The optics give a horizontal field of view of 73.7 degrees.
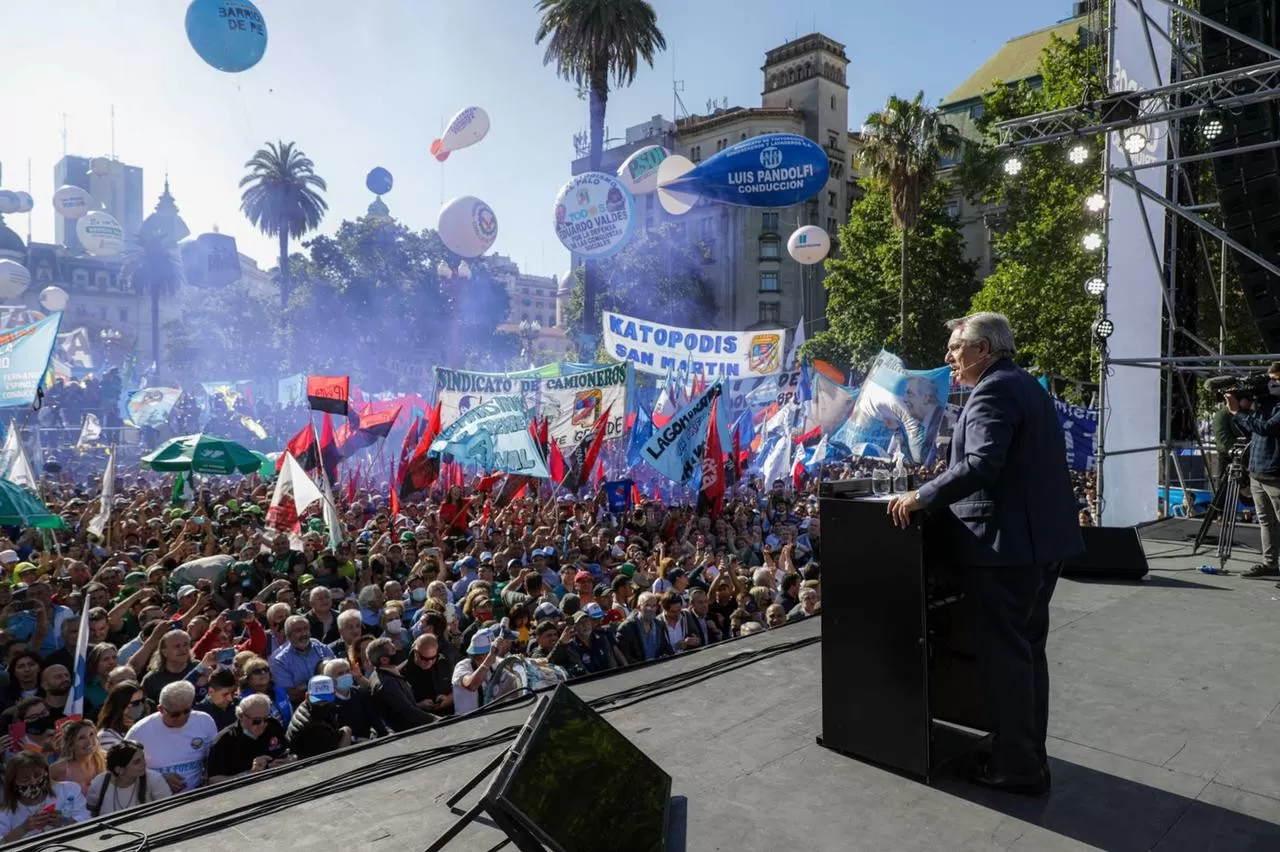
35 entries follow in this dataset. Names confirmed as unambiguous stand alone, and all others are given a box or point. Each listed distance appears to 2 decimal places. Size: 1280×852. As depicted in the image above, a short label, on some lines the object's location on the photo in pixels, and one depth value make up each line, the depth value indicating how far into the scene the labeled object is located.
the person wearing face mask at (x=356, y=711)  5.89
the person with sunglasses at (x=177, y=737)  5.15
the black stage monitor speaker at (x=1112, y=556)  6.55
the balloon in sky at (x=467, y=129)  30.59
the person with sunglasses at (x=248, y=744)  5.30
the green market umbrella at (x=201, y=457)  14.84
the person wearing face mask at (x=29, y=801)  4.07
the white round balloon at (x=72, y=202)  50.88
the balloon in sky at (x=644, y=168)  29.23
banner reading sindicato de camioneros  15.50
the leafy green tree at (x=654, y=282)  54.69
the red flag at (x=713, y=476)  14.01
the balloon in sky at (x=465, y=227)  29.08
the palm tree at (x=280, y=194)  53.69
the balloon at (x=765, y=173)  16.92
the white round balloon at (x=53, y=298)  49.50
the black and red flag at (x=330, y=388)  14.26
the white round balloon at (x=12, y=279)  40.84
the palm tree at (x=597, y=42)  31.72
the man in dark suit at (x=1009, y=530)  2.94
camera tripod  7.24
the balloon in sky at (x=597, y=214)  22.56
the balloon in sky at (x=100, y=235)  44.72
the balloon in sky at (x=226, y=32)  14.88
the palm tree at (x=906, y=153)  33.03
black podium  3.06
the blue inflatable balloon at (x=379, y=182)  47.06
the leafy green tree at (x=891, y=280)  35.78
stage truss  7.67
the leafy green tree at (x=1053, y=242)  24.88
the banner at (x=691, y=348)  19.25
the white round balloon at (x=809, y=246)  30.73
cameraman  6.63
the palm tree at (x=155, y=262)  66.62
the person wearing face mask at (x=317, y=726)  5.40
